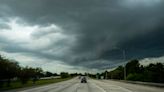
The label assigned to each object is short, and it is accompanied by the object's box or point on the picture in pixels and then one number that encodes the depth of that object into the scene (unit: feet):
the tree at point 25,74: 90.94
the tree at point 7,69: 67.19
